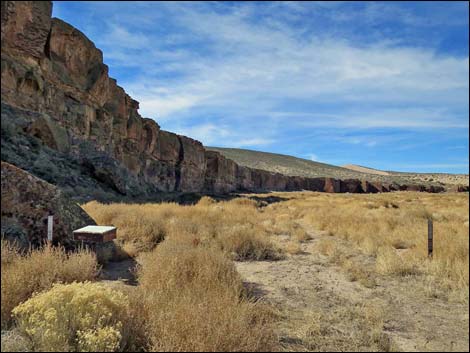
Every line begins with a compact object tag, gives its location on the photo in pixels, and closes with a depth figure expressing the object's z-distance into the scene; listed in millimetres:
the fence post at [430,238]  6848
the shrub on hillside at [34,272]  3168
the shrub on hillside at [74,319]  2463
